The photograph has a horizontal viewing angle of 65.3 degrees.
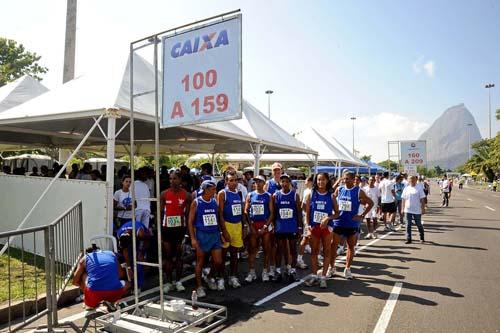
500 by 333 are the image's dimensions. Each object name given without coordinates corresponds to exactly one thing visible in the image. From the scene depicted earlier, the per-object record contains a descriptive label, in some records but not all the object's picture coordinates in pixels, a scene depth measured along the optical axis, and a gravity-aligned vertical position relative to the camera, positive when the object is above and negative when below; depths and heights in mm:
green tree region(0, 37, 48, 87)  36281 +11190
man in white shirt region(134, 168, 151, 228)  7133 -539
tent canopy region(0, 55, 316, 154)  7121 +1320
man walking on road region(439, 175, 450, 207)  23720 -1027
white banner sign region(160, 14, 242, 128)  4047 +1098
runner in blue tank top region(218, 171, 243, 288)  6227 -646
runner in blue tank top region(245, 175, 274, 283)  6684 -776
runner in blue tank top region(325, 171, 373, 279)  6863 -744
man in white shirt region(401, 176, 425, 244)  10469 -822
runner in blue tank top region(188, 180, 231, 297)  5801 -786
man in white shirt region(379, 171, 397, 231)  12953 -776
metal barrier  4066 -1180
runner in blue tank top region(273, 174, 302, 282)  6574 -786
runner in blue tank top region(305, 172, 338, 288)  6355 -749
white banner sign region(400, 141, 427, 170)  20203 +1027
